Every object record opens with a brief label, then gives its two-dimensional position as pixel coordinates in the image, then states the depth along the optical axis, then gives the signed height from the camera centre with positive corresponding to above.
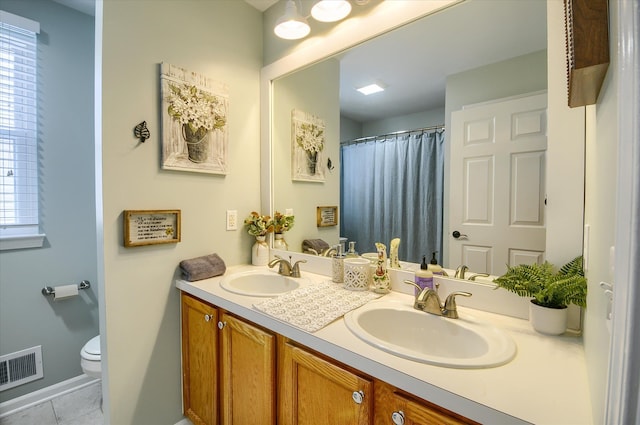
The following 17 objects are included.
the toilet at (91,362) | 1.67 -0.91
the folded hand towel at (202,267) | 1.54 -0.34
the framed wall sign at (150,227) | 1.40 -0.11
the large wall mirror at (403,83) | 1.08 +0.58
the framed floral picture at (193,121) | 1.50 +0.47
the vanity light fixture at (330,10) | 1.42 +0.98
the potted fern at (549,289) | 0.86 -0.25
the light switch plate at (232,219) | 1.80 -0.08
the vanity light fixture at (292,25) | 1.45 +0.95
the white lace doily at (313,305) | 1.03 -0.40
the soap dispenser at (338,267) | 1.48 -0.31
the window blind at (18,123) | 1.74 +0.50
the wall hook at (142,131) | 1.41 +0.36
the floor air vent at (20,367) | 1.73 -1.00
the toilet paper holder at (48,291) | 1.86 -0.55
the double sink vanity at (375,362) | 0.66 -0.44
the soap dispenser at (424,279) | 1.18 -0.29
